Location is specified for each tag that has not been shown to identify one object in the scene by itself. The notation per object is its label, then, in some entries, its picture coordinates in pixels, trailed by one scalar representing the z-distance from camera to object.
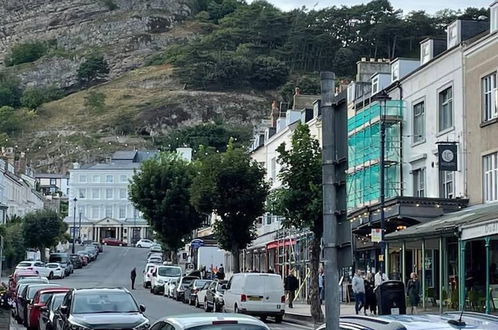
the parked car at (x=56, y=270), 69.38
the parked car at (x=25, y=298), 30.47
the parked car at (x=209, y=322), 11.88
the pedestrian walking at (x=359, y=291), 34.77
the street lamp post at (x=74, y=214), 125.38
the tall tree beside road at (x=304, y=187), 35.50
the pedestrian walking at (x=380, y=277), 32.75
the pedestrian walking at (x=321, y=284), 41.16
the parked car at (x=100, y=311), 19.84
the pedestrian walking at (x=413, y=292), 33.38
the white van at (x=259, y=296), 35.12
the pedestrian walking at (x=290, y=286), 42.59
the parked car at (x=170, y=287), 52.56
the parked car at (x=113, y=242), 130.75
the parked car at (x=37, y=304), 28.36
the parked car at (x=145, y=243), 124.64
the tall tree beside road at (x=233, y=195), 54.91
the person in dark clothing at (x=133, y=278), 61.75
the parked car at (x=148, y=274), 60.34
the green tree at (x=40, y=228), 87.56
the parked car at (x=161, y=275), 55.94
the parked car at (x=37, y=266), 64.94
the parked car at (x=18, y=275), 44.86
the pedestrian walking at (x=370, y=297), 34.16
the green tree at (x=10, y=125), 196.62
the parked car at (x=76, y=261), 85.56
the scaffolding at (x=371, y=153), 41.78
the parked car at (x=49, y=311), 23.66
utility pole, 10.03
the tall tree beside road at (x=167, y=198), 75.25
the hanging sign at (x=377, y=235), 34.54
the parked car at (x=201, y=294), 43.25
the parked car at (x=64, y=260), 75.81
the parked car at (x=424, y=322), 8.03
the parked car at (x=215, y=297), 38.91
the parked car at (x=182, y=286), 49.75
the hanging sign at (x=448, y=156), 36.03
